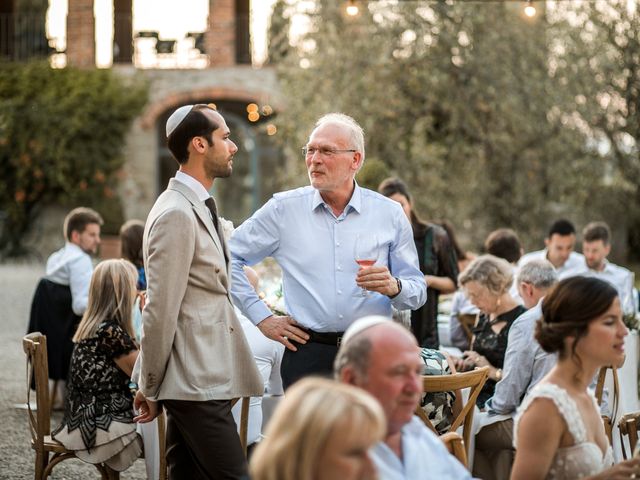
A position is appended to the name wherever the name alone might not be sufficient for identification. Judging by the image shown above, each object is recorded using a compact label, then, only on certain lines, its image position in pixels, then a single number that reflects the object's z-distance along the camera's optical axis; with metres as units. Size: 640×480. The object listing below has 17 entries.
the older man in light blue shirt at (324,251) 4.22
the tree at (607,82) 14.14
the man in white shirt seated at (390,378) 2.66
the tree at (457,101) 13.65
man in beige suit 3.56
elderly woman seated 5.52
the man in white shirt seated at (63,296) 7.66
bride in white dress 3.05
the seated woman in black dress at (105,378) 5.12
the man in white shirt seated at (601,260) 8.33
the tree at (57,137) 21.73
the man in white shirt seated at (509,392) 4.61
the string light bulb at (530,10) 9.55
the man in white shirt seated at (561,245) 8.43
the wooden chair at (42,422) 5.03
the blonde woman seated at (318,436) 2.09
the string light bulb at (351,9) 9.54
